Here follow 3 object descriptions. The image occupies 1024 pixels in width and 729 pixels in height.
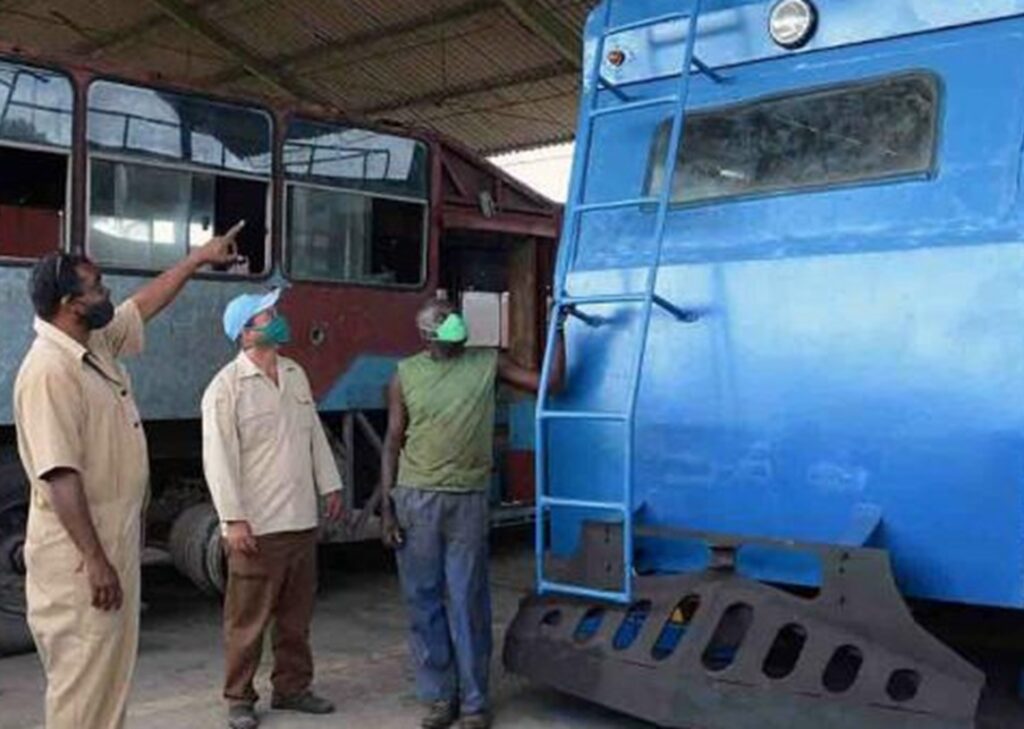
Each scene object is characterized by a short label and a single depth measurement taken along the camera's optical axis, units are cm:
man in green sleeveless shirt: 482
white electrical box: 818
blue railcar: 397
